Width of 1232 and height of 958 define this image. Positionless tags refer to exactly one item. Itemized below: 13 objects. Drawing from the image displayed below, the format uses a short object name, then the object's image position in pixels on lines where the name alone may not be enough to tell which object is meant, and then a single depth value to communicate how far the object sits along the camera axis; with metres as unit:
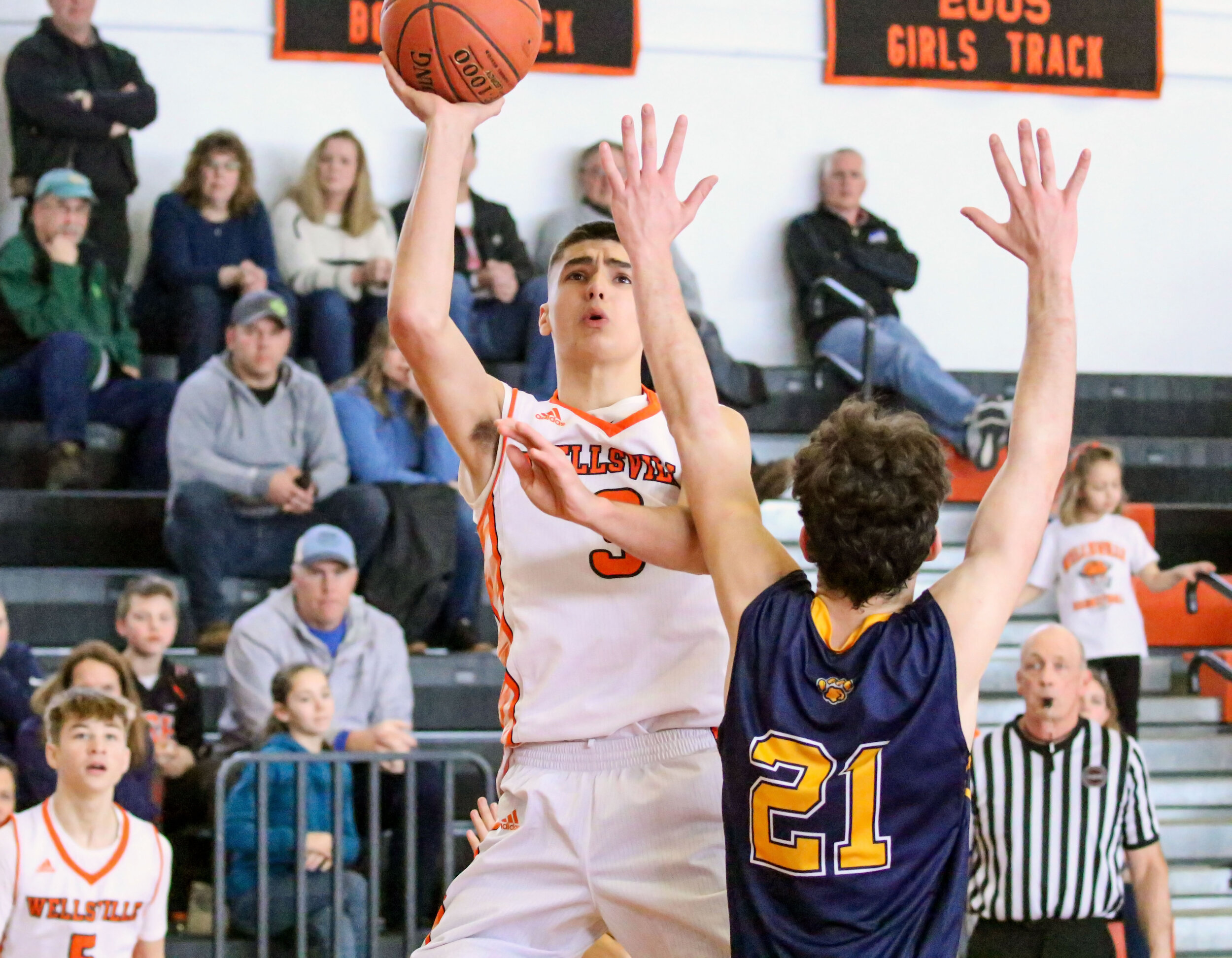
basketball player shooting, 5.79
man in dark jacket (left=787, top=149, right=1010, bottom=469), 17.28
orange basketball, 6.16
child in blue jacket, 11.05
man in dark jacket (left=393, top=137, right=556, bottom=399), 16.52
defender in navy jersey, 5.12
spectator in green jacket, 15.11
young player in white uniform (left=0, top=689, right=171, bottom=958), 9.66
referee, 10.42
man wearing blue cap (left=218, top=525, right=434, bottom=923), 11.95
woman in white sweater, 16.53
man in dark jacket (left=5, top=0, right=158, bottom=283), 16.86
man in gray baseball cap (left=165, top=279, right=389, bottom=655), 13.70
